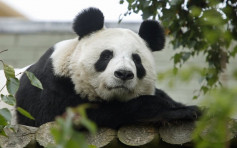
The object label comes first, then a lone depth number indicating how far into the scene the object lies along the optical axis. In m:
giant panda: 7.16
